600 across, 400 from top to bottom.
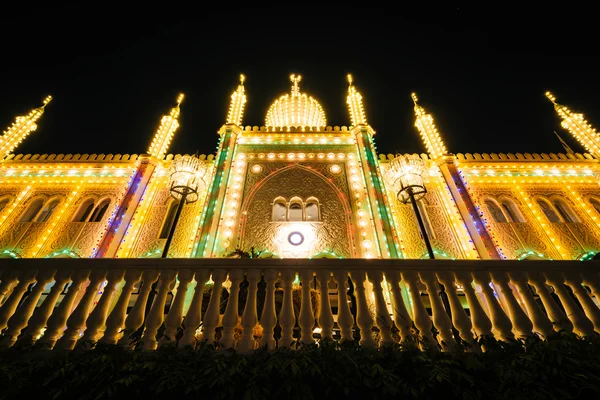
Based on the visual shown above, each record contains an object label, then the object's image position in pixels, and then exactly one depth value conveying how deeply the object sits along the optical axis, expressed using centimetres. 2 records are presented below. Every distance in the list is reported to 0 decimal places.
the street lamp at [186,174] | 829
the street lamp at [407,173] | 792
